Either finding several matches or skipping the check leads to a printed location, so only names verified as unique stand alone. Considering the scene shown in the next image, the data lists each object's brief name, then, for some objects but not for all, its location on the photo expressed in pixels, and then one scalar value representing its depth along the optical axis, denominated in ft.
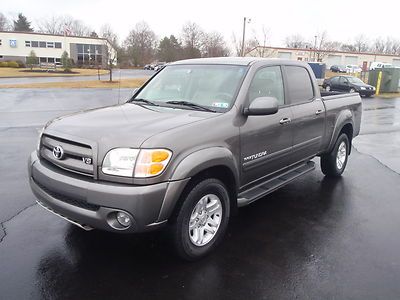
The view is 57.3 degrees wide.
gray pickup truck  9.75
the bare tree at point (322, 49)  199.00
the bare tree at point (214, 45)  188.24
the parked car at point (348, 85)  84.02
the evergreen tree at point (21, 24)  336.49
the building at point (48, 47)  217.97
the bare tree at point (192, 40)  233.35
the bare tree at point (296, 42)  313.73
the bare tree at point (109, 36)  138.03
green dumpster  96.48
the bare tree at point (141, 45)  259.19
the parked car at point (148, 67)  235.71
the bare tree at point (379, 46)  375.45
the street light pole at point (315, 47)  208.05
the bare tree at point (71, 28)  354.45
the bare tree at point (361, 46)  347.97
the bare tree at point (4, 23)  341.00
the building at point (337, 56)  230.68
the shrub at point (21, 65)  186.97
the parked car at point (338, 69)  215.92
